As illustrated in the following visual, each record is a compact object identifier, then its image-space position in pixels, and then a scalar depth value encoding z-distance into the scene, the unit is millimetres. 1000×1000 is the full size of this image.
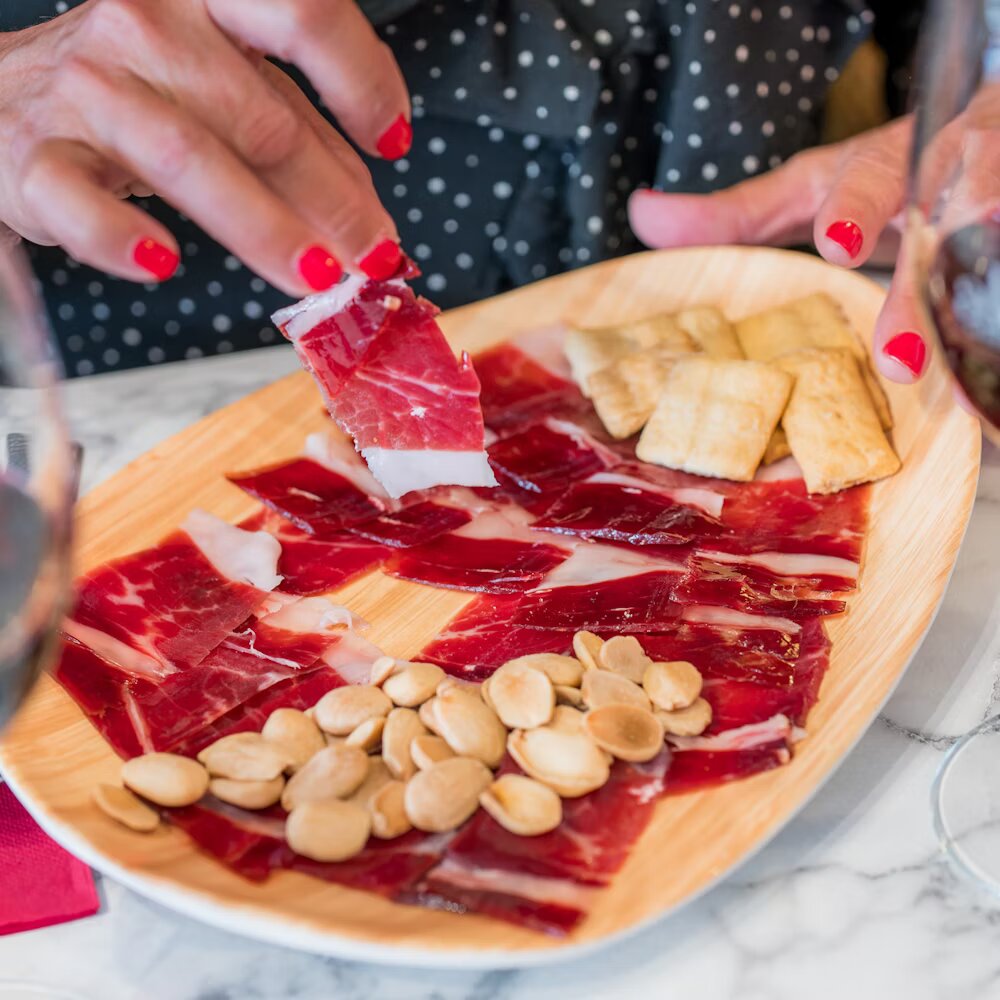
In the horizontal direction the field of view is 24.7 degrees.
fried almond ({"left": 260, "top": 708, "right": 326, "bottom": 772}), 630
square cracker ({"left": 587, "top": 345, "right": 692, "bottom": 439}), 776
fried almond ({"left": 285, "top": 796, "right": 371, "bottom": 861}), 604
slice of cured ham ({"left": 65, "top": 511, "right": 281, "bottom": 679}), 677
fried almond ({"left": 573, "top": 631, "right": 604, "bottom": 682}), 652
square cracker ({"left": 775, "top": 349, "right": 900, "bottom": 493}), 732
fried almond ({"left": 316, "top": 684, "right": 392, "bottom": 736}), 638
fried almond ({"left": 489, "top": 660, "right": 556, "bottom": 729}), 631
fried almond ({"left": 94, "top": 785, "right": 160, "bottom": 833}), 614
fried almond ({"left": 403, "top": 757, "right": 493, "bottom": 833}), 608
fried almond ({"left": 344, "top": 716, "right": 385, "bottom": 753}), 633
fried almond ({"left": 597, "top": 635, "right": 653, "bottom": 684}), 648
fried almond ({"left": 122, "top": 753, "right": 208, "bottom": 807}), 620
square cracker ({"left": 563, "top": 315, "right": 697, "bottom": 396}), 799
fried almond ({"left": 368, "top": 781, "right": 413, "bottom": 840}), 609
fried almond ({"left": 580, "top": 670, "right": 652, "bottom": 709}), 634
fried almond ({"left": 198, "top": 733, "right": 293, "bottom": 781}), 623
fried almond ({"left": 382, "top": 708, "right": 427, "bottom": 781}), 624
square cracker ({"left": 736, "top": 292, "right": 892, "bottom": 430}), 789
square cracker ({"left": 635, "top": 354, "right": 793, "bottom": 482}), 748
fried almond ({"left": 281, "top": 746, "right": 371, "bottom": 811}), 617
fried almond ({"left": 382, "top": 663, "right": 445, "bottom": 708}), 643
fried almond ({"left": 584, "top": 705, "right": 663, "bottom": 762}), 622
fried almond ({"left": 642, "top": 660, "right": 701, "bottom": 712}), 635
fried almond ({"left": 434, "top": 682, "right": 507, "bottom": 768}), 624
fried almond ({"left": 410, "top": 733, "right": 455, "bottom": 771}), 620
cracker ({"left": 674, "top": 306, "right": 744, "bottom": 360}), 802
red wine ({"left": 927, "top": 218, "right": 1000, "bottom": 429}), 590
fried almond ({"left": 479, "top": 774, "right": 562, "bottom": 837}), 606
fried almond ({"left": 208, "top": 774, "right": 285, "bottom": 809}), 619
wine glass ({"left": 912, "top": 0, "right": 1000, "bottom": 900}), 579
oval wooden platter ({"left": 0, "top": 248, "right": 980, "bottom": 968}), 588
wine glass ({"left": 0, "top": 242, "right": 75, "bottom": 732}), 550
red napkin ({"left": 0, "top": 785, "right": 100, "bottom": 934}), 617
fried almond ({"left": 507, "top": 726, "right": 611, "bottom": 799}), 616
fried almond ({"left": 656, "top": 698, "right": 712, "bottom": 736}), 632
